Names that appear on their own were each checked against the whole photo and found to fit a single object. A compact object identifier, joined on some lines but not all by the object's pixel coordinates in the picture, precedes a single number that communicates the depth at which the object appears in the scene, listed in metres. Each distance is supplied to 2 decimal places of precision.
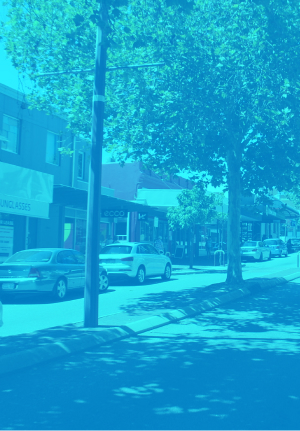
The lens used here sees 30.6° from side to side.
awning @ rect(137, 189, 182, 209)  34.50
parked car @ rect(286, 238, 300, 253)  56.69
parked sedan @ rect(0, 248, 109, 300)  14.16
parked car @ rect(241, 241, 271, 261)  39.47
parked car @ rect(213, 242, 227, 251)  46.20
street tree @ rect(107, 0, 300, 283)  13.12
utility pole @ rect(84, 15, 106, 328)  9.66
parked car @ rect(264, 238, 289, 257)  46.44
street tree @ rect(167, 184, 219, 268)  30.08
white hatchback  19.31
